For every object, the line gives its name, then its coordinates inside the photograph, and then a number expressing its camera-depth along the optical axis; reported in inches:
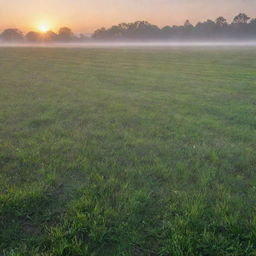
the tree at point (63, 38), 7829.7
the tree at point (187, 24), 6963.6
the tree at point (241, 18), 6433.1
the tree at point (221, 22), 6569.9
